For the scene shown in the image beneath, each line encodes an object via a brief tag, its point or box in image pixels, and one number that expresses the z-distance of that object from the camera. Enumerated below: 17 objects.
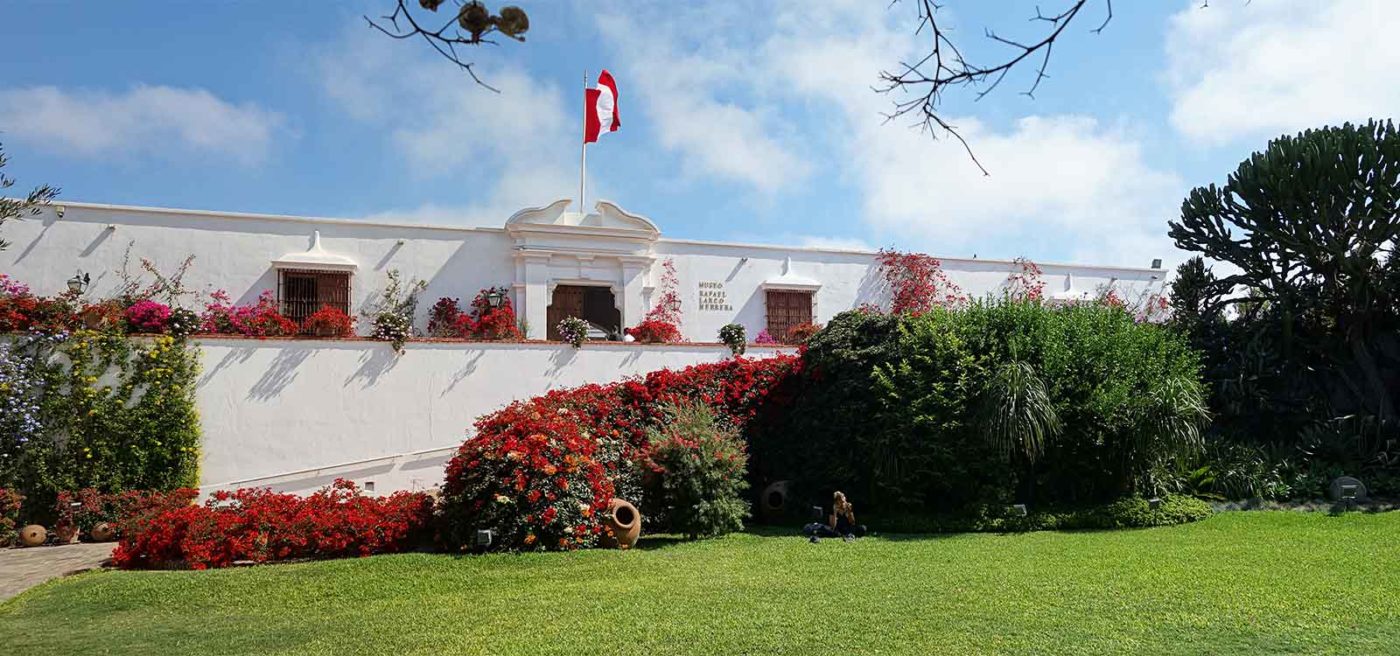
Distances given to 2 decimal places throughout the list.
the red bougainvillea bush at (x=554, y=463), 9.96
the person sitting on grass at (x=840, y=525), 10.95
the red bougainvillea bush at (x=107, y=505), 11.80
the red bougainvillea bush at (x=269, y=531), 9.59
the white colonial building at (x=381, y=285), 13.48
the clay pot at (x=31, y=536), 11.54
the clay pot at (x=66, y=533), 11.73
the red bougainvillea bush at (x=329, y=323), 14.13
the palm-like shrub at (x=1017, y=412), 11.16
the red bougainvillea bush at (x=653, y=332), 16.06
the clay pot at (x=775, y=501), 12.91
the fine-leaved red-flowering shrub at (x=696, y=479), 10.91
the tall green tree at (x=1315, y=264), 14.37
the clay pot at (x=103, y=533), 11.80
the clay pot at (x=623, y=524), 10.37
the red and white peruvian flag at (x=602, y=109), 19.25
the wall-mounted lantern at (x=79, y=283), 13.58
